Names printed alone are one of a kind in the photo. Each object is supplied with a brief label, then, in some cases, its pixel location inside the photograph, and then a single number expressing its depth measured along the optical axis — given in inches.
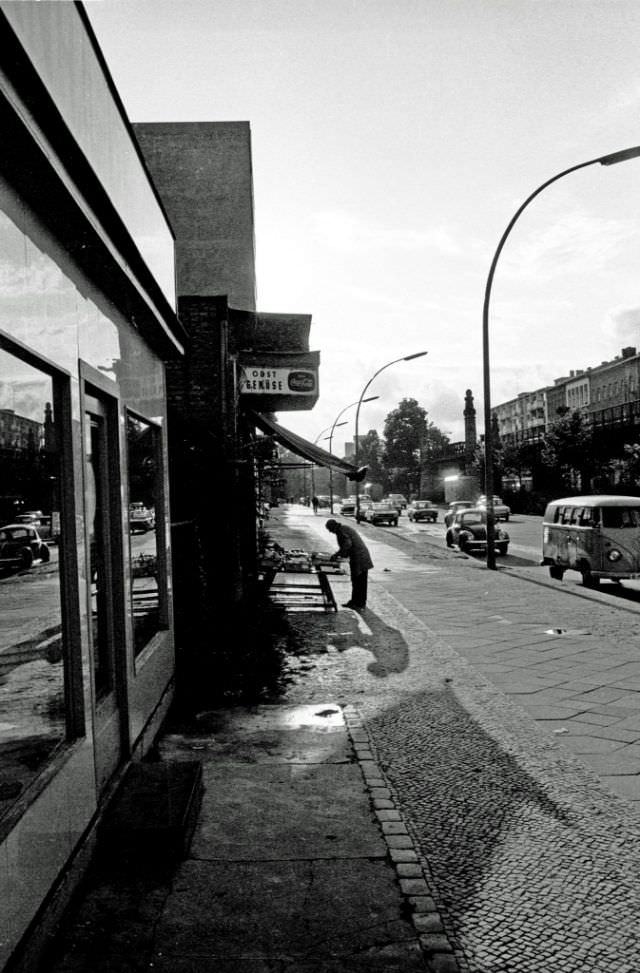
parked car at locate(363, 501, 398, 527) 1841.8
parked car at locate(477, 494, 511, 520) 1648.3
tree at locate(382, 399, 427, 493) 3848.4
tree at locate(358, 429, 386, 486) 4082.2
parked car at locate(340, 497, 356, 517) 2544.3
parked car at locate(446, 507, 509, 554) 1011.9
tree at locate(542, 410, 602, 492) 2052.2
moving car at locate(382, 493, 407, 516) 2664.9
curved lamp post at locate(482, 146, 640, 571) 722.2
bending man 506.6
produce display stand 510.9
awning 514.9
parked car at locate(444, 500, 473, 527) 1807.6
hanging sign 554.6
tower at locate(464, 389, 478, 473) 2792.8
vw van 605.9
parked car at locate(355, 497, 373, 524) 1863.9
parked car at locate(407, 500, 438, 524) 1946.4
